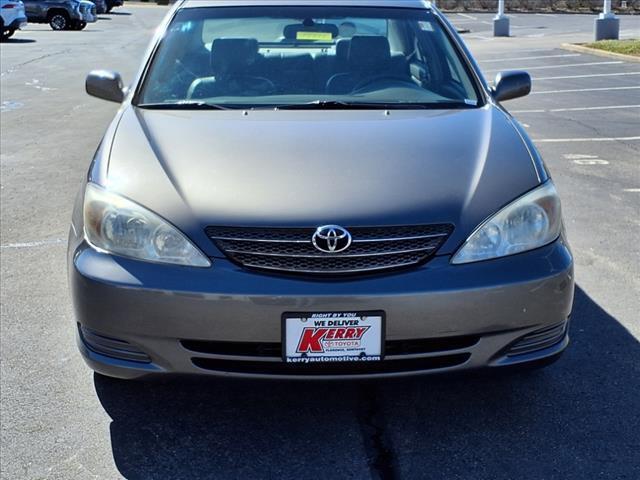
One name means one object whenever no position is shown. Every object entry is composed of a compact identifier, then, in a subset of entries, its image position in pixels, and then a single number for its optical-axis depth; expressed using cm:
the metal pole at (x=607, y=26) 2339
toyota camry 304
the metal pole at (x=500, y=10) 2894
